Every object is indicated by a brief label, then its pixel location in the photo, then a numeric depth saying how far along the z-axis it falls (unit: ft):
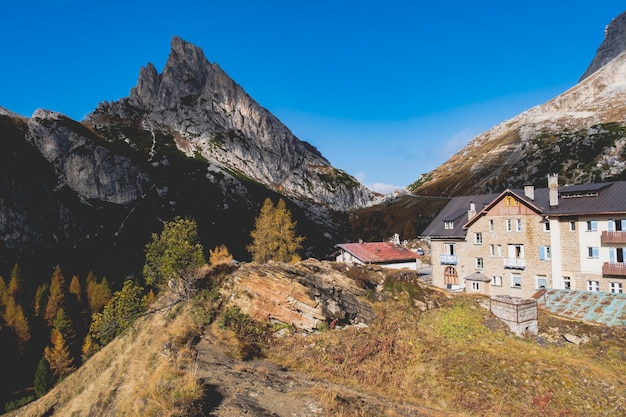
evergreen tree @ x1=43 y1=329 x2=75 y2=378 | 247.70
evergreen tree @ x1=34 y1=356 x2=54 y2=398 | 222.48
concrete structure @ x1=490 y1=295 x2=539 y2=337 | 102.64
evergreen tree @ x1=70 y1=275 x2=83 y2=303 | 339.90
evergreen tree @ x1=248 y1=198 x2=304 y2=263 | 239.30
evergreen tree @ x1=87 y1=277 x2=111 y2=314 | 322.55
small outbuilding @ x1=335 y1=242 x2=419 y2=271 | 200.34
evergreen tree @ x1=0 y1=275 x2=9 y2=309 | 301.32
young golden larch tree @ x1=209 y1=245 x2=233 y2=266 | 288.49
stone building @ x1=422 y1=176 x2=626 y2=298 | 140.46
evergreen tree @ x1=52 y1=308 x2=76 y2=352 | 270.46
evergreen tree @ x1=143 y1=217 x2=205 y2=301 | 117.70
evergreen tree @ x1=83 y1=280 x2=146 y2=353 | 155.02
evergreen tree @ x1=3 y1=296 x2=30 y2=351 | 273.13
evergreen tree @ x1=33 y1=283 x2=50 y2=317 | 306.14
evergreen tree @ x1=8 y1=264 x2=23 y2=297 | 327.26
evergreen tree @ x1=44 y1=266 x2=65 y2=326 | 302.76
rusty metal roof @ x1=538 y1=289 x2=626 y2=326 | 111.96
